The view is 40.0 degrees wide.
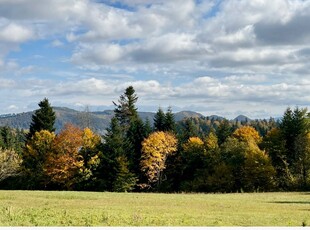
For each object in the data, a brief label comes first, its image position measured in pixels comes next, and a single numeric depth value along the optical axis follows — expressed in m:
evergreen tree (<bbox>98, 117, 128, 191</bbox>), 78.81
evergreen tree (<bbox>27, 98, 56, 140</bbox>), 91.11
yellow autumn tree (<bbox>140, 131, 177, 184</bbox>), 81.25
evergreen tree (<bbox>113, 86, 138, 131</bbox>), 109.62
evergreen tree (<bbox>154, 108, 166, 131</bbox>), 94.06
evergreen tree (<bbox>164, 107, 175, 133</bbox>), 92.81
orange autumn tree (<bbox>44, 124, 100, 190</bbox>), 79.75
